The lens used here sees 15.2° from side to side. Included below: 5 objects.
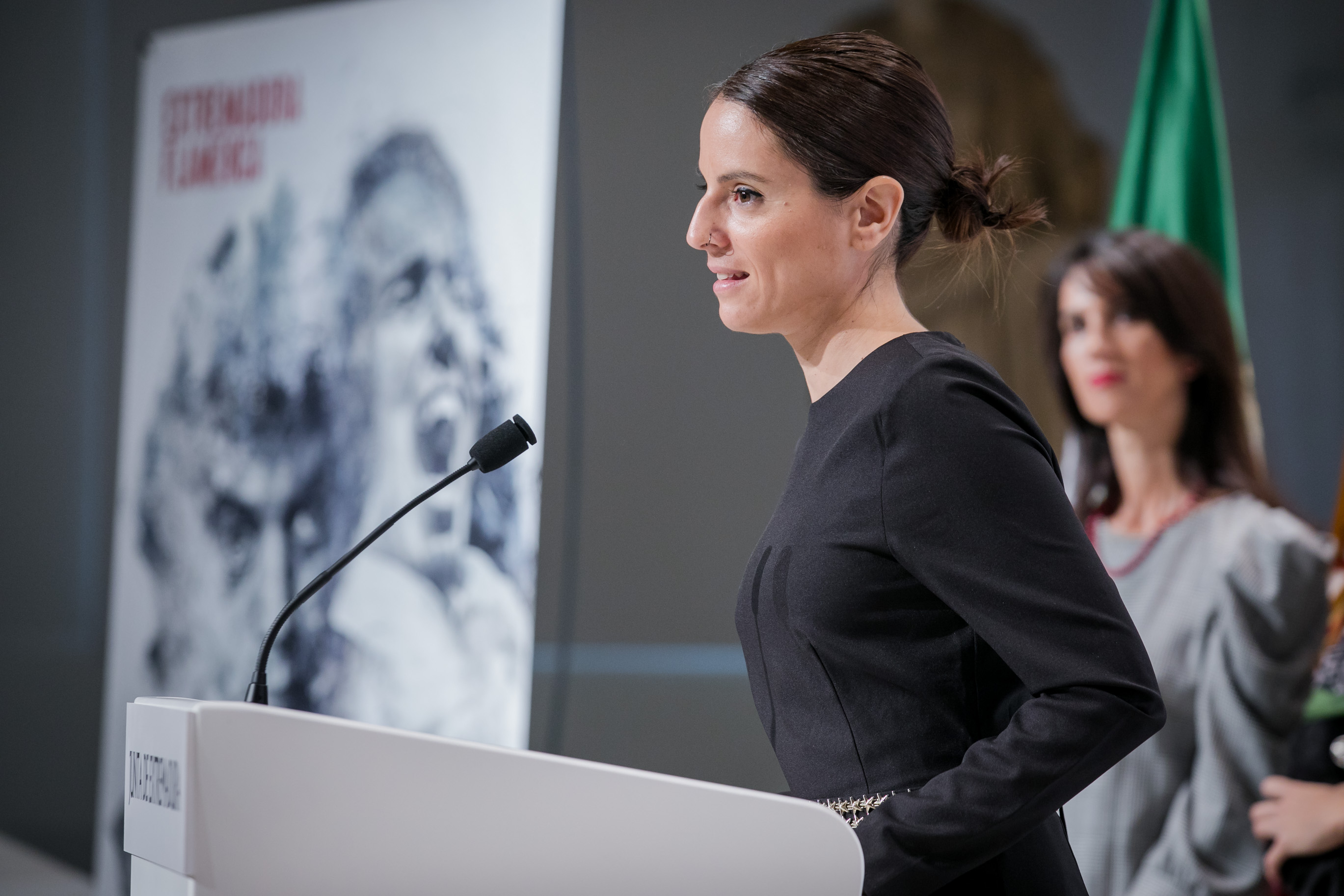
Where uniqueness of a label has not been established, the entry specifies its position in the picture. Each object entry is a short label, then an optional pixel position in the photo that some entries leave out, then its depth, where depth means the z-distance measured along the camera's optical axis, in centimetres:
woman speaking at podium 364
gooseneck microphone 379
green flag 539
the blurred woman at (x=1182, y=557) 508
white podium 353
